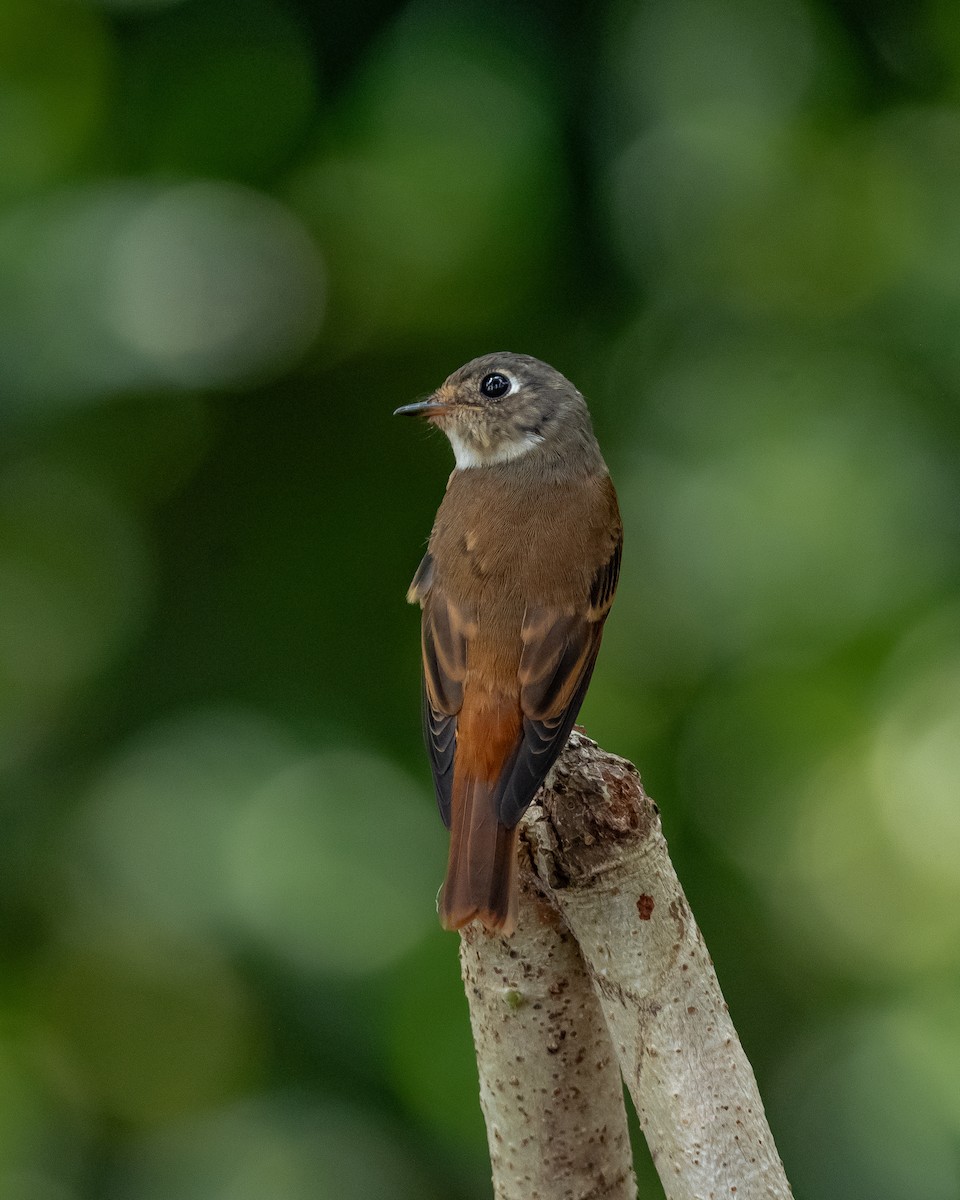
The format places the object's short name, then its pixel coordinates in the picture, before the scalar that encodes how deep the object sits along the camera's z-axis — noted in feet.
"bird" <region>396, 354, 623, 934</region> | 13.80
